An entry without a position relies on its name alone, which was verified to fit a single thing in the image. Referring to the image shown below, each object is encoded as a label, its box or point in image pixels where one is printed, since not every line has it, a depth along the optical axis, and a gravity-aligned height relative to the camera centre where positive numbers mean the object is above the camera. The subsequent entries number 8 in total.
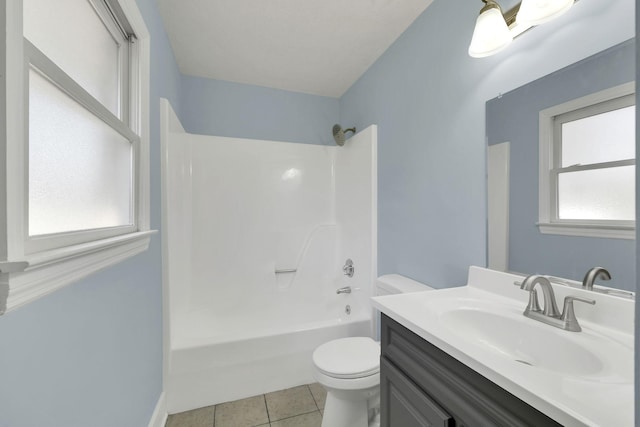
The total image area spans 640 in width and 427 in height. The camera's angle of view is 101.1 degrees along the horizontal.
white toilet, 1.29 -0.83
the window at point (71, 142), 0.50 +0.21
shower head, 2.48 +0.75
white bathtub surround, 1.73 -0.38
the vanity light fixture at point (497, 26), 0.95 +0.74
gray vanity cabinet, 0.59 -0.49
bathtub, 1.67 -0.97
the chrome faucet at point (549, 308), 0.80 -0.31
